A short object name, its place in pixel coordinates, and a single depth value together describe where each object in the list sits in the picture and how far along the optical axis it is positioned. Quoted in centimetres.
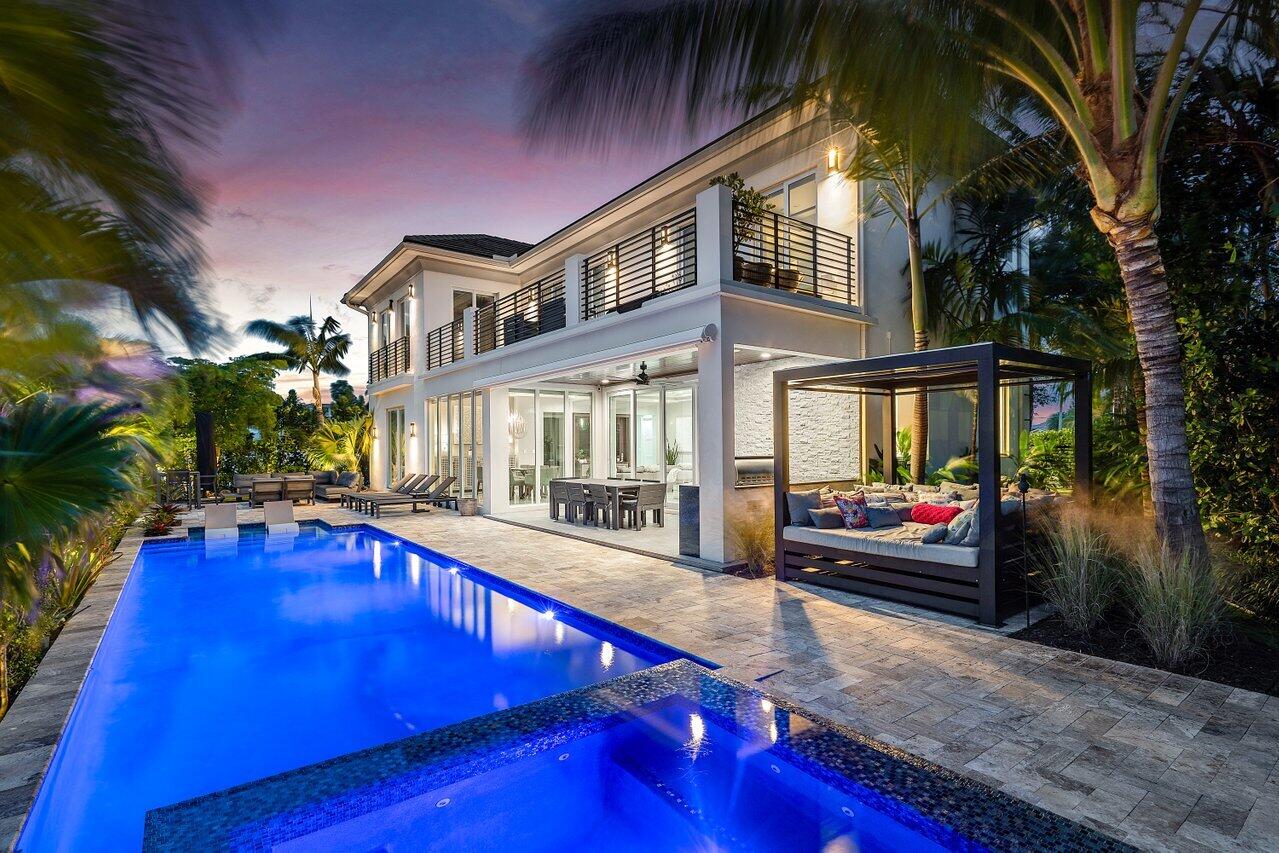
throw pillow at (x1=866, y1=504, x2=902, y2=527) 775
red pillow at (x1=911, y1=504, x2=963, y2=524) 783
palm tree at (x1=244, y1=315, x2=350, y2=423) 2973
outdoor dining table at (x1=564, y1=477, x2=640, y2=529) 1217
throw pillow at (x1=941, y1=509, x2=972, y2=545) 632
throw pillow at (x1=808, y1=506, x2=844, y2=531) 769
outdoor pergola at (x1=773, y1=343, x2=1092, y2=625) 607
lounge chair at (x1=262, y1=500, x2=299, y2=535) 1426
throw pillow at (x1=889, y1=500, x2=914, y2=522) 825
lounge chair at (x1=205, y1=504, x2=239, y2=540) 1328
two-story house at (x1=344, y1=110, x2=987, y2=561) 905
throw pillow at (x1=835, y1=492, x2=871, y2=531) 766
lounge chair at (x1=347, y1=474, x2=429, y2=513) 1620
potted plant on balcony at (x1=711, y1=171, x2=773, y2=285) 923
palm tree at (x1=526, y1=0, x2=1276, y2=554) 433
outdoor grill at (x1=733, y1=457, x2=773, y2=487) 959
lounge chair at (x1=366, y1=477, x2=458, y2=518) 1569
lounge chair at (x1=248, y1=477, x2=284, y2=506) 1773
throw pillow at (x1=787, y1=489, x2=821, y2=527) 792
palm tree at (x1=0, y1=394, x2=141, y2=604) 176
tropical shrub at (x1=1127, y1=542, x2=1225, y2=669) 488
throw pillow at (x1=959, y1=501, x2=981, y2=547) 615
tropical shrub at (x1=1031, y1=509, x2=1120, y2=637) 564
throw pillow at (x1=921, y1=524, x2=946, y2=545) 651
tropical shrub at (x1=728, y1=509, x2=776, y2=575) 855
